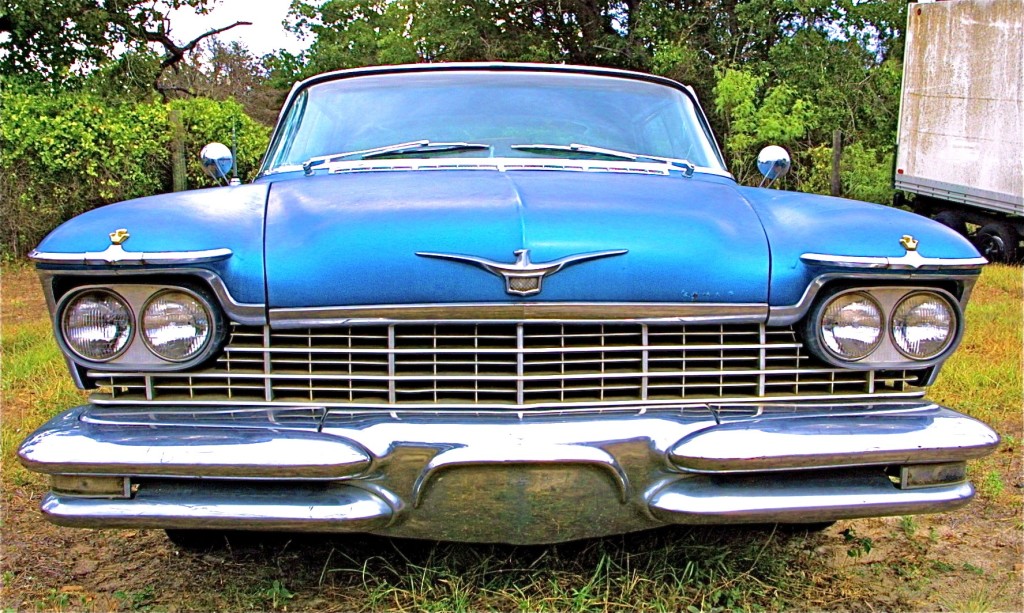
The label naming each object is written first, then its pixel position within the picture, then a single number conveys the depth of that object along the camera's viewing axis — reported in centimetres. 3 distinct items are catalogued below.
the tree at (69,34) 1088
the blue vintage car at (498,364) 186
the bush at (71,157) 909
